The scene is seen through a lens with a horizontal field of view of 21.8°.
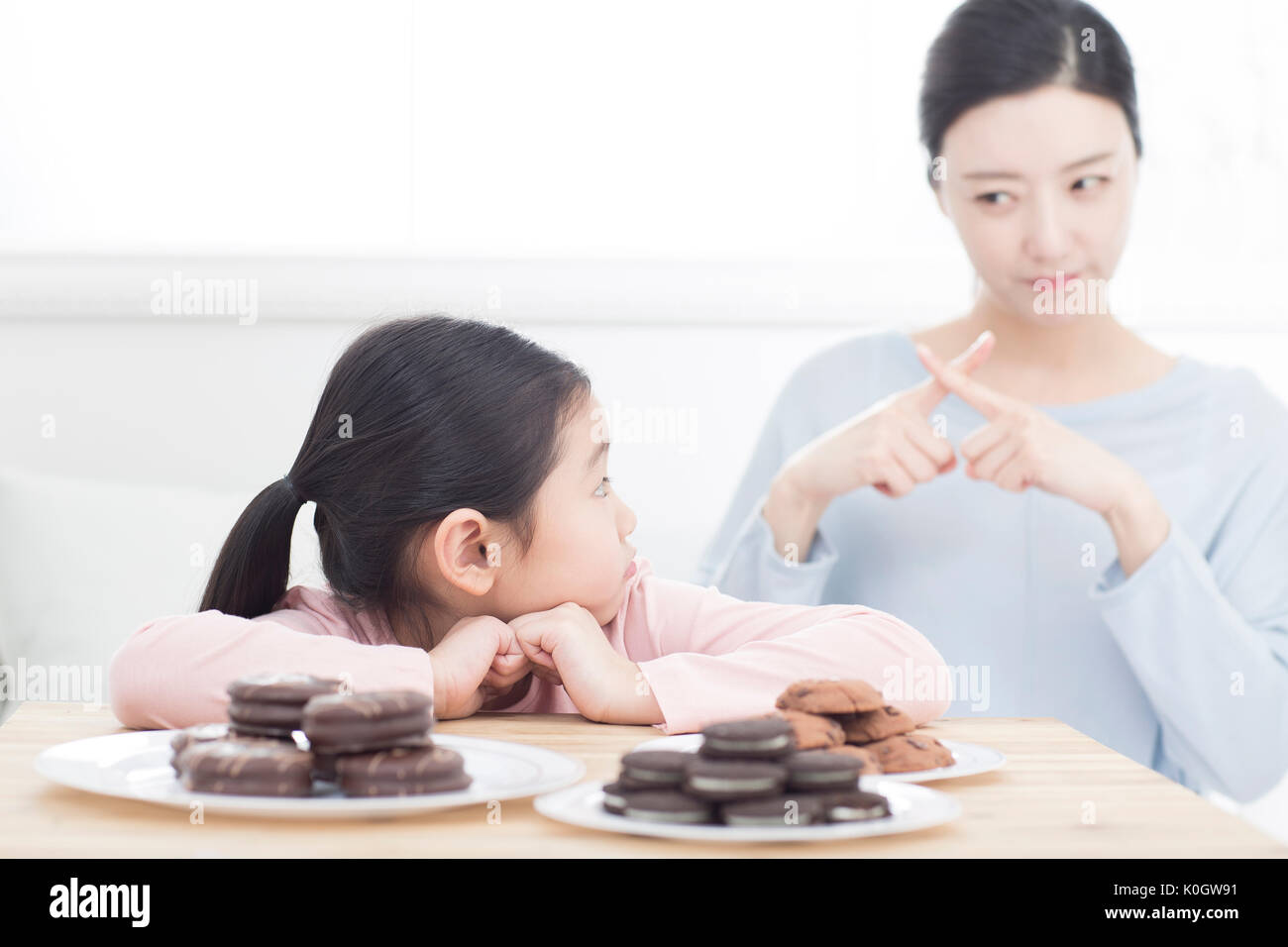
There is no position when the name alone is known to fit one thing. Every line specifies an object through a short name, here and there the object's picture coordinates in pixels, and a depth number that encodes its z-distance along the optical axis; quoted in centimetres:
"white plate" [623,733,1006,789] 174
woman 265
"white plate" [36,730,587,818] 161
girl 204
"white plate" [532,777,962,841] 158
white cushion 330
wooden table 158
